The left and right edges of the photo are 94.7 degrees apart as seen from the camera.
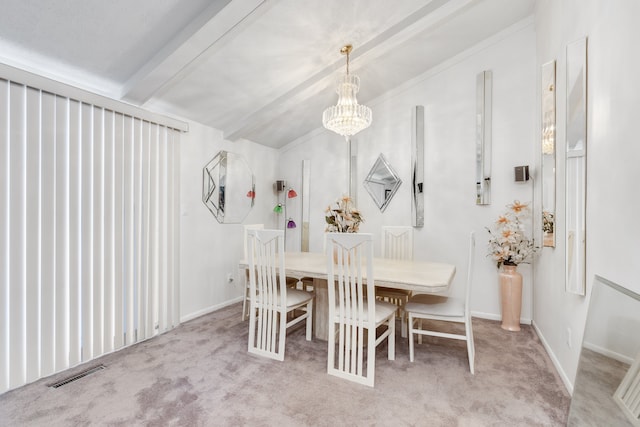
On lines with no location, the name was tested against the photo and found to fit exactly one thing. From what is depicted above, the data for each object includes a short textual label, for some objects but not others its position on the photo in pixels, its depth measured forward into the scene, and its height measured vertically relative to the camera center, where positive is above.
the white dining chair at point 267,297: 2.43 -0.76
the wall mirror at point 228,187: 3.62 +0.29
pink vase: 3.06 -0.93
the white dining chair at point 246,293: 3.34 -0.97
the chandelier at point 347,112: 2.82 +0.95
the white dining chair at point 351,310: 2.05 -0.75
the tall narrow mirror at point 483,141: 3.39 +0.81
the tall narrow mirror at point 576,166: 1.82 +0.29
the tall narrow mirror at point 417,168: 3.78 +0.54
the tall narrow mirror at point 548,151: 2.40 +0.51
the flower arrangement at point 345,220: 2.67 -0.09
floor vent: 2.06 -1.23
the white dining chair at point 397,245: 3.25 -0.40
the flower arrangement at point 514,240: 3.09 -0.31
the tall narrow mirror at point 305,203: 4.75 +0.11
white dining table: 2.07 -0.51
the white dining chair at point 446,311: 2.22 -0.79
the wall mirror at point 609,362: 1.15 -0.67
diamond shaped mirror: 4.02 +0.38
